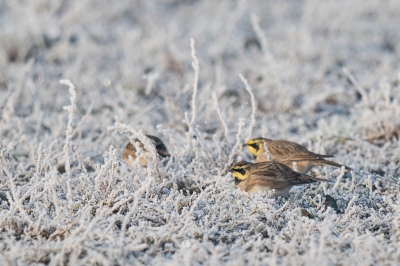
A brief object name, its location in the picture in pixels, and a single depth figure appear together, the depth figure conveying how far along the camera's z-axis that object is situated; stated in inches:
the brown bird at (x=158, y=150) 389.9
